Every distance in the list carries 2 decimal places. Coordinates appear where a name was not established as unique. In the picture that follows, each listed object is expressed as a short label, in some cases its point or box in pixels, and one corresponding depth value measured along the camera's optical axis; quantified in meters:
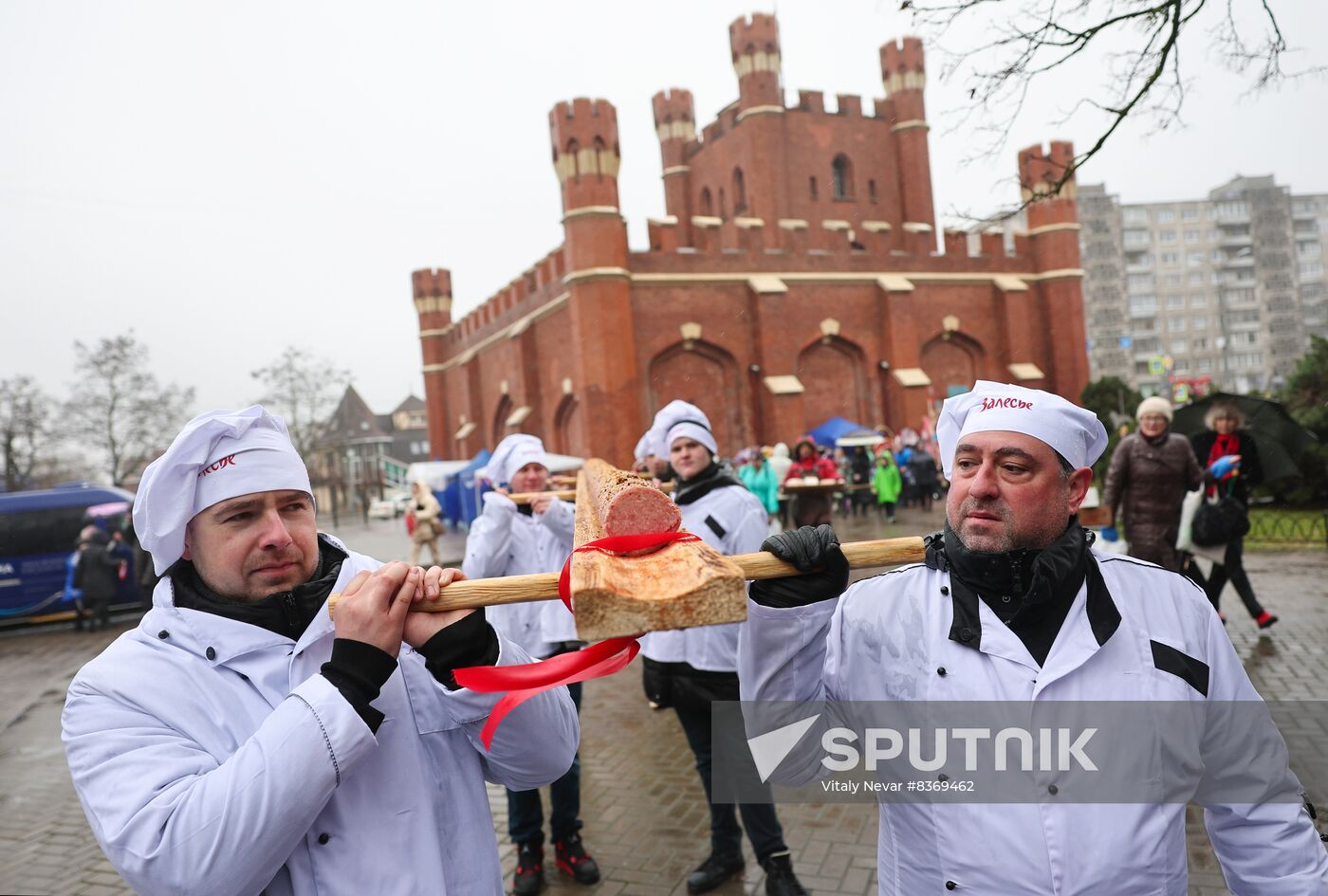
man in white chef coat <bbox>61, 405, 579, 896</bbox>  1.47
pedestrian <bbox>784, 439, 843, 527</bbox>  10.23
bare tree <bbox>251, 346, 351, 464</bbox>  40.34
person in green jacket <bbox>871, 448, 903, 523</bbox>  18.81
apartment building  83.94
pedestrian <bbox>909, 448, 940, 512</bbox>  20.52
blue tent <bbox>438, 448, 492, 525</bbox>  24.17
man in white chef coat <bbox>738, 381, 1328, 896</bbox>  1.73
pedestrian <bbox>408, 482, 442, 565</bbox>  15.68
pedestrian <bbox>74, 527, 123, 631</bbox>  13.72
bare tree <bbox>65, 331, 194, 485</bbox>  32.75
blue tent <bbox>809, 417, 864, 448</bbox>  25.52
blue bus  14.80
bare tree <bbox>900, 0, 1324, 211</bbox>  4.83
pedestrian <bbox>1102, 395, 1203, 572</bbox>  6.44
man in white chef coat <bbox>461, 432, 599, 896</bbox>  4.07
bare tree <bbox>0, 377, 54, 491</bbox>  32.00
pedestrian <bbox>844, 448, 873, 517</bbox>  21.64
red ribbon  1.64
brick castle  25.34
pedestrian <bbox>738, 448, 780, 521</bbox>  13.84
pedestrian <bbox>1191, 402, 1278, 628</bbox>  7.07
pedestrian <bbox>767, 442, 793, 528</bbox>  16.75
